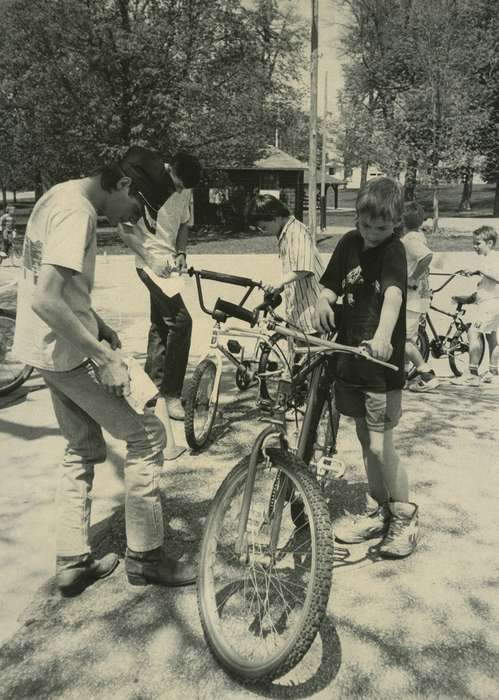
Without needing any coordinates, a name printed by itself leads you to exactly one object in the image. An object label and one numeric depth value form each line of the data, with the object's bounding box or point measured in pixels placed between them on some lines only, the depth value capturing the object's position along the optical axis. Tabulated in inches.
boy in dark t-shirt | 119.2
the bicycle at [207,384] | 187.6
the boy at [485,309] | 285.9
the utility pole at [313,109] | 626.5
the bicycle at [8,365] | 246.2
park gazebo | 1355.8
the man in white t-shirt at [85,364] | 102.5
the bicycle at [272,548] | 93.4
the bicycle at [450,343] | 305.0
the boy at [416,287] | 247.9
